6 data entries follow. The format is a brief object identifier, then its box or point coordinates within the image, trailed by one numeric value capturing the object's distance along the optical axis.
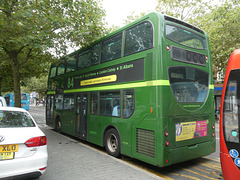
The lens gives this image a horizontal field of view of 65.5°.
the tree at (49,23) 7.67
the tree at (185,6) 16.39
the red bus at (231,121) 3.27
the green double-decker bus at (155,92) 4.53
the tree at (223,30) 12.70
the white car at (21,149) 3.20
